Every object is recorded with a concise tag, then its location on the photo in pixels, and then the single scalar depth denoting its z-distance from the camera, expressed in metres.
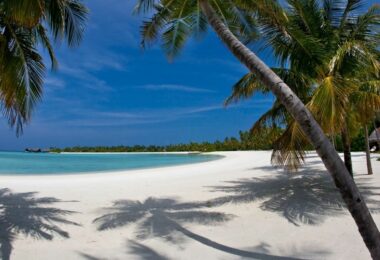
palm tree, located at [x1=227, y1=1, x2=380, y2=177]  5.47
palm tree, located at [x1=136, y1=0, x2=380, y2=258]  3.45
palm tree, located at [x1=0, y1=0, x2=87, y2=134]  5.92
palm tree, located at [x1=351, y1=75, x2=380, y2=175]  7.46
